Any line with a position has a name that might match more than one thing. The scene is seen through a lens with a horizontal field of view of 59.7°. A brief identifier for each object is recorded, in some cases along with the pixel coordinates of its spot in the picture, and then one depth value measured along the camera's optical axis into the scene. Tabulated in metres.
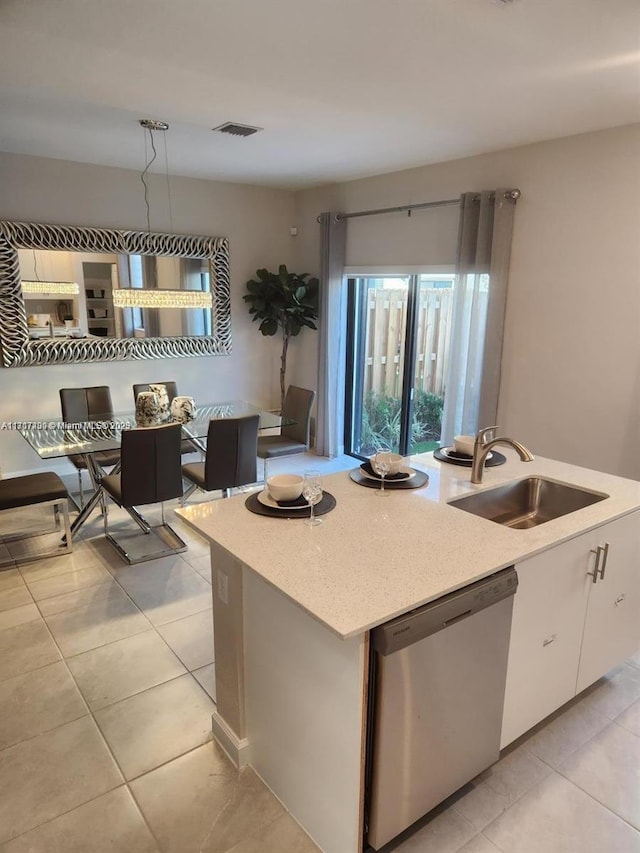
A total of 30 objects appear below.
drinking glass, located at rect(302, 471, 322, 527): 2.02
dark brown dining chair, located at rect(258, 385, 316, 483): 4.71
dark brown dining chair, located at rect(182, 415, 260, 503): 3.73
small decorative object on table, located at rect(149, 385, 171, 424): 4.11
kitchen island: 1.55
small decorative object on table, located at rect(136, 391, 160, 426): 4.00
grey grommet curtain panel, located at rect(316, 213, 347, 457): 5.55
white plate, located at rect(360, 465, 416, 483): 2.47
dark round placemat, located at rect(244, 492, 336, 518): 2.06
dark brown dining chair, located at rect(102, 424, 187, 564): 3.35
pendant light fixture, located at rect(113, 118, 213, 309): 4.16
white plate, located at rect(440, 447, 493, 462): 2.75
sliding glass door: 5.16
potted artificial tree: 5.76
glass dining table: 3.54
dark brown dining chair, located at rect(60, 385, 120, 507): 4.39
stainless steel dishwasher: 1.54
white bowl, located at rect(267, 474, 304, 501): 2.12
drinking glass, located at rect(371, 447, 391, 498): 2.37
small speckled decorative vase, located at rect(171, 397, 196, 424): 4.21
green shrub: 5.36
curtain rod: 3.97
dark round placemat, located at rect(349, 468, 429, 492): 2.39
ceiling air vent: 3.63
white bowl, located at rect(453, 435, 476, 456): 2.75
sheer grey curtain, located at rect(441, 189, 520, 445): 4.08
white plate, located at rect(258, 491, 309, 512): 2.09
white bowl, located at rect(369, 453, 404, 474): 2.41
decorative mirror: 4.66
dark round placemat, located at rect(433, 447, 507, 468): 2.70
